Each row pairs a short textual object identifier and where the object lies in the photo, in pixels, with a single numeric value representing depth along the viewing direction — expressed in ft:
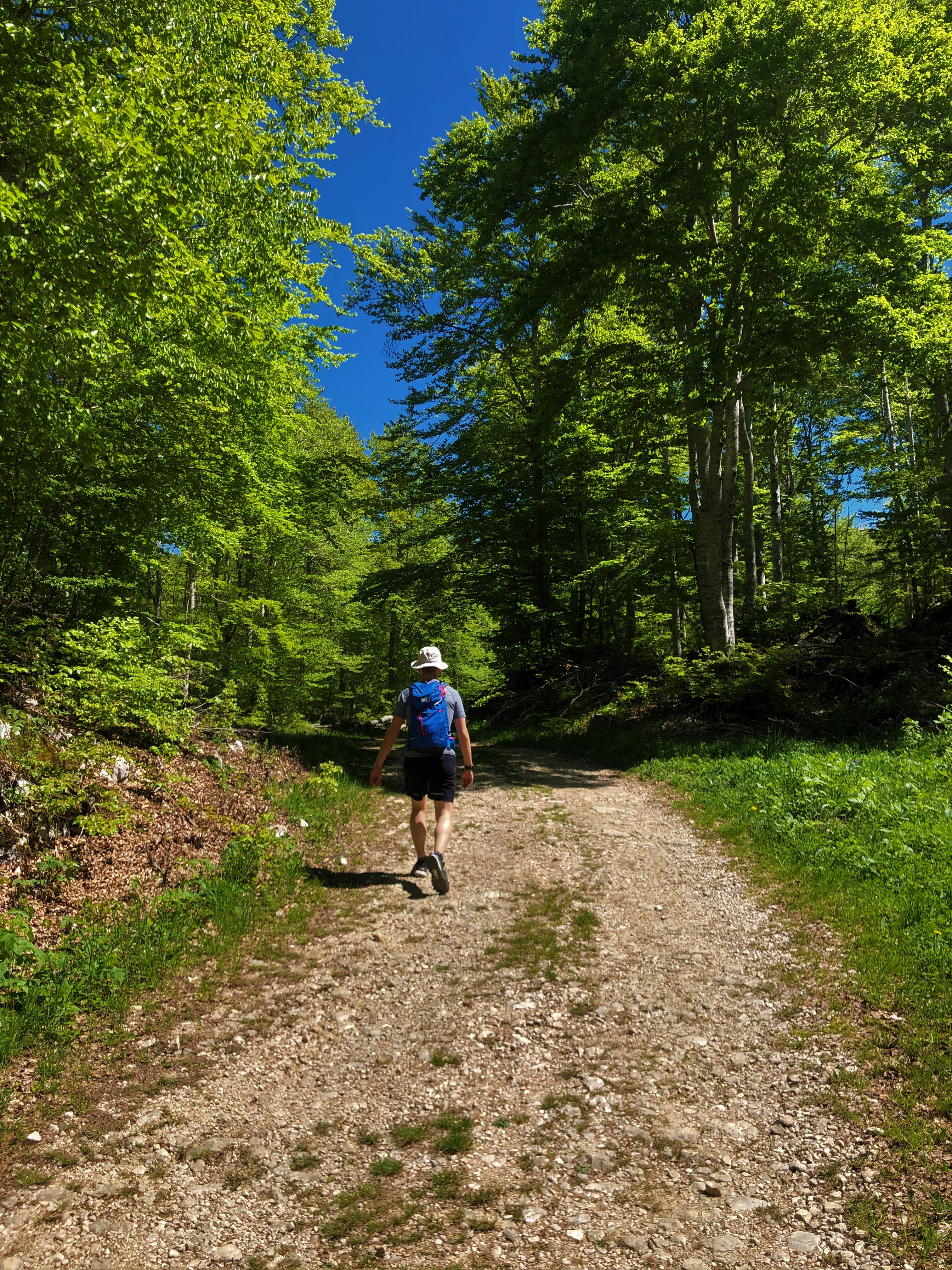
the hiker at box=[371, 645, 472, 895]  21.54
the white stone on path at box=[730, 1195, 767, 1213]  9.23
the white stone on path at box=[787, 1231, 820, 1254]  8.50
